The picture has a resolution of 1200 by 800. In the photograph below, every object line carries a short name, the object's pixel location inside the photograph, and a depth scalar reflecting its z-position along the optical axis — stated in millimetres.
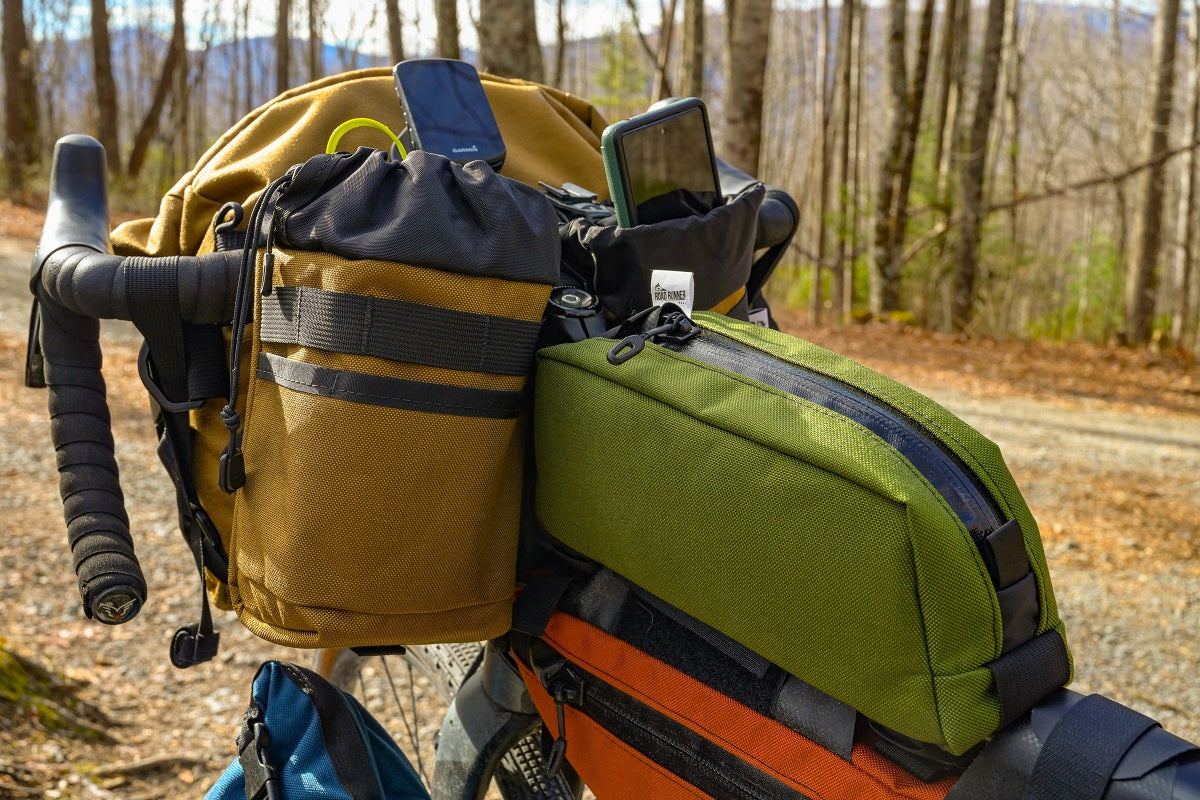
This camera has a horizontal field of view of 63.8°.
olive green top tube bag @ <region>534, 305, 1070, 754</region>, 949
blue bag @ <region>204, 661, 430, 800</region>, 1271
